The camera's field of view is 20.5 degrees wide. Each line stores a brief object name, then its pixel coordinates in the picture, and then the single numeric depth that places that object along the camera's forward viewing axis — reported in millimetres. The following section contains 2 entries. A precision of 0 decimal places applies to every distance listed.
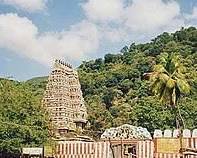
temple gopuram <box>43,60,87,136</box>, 54719
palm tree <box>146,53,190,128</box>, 34781
